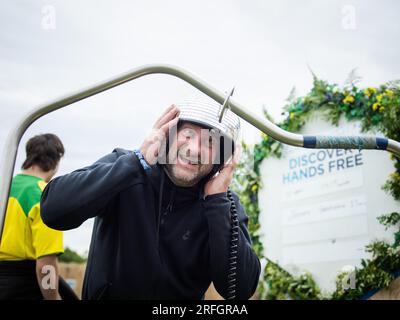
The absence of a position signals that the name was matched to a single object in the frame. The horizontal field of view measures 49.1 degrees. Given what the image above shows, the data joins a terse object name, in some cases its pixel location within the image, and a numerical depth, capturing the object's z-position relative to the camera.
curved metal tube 1.35
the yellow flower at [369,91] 4.04
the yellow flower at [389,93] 3.89
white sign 4.00
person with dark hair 2.53
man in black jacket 1.85
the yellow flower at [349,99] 4.20
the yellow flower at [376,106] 3.94
